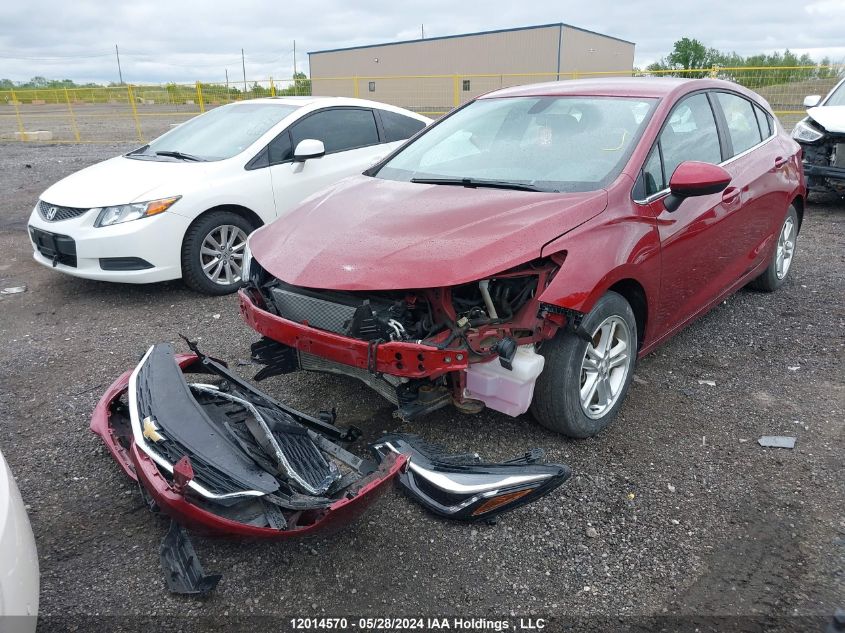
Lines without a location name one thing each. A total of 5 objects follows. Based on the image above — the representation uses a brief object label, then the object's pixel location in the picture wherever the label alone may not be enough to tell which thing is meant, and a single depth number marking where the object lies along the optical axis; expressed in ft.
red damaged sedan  9.29
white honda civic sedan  16.93
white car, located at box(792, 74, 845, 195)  25.61
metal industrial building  115.44
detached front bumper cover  7.54
